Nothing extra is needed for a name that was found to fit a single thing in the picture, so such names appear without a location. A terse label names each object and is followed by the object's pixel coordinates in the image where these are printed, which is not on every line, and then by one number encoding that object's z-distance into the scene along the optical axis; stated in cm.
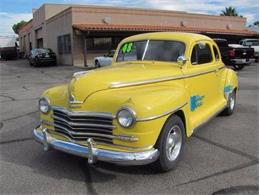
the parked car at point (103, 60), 1411
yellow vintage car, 269
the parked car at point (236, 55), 1270
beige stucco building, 1803
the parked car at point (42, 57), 1869
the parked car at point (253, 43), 1694
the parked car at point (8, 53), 2935
